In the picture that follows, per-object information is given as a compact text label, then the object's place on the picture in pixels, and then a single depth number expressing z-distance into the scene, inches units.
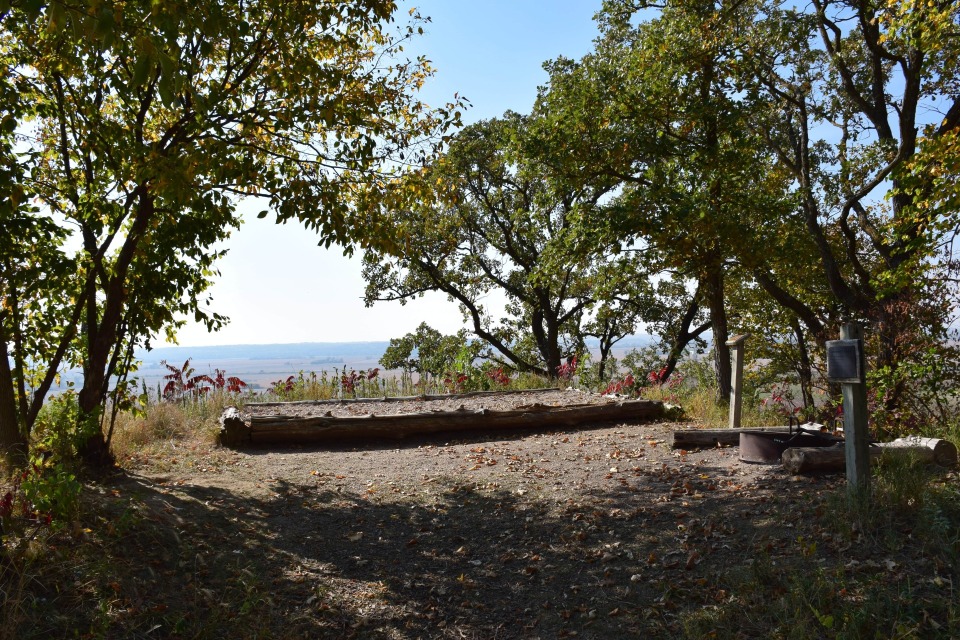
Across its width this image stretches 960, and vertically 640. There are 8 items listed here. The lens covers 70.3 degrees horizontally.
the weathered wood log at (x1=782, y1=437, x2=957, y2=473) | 217.6
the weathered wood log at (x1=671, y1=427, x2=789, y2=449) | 286.0
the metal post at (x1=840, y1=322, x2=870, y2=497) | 191.9
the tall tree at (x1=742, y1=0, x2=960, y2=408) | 262.7
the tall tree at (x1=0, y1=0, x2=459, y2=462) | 210.1
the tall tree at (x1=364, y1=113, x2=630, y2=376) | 689.0
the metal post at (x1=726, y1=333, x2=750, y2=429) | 305.7
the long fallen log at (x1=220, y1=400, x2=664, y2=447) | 341.4
